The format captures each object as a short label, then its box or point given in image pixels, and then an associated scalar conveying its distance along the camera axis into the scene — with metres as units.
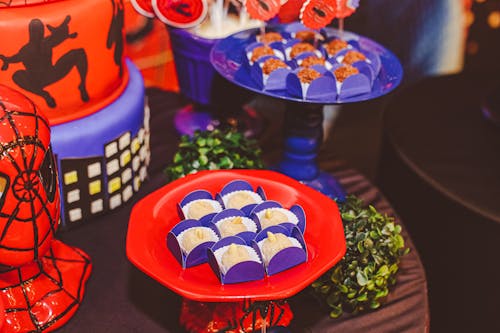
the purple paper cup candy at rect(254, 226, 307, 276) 1.00
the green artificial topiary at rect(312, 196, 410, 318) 1.16
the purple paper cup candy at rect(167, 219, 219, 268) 1.02
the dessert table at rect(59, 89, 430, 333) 1.18
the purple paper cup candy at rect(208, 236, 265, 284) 0.98
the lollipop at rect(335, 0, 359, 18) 1.35
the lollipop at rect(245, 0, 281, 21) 1.35
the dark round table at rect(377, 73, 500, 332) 1.60
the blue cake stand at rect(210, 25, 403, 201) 1.37
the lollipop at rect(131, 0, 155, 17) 1.30
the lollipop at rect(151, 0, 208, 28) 1.28
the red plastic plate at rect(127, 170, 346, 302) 0.94
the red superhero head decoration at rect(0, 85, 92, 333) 0.91
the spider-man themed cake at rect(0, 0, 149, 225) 1.17
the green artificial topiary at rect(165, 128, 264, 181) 1.37
